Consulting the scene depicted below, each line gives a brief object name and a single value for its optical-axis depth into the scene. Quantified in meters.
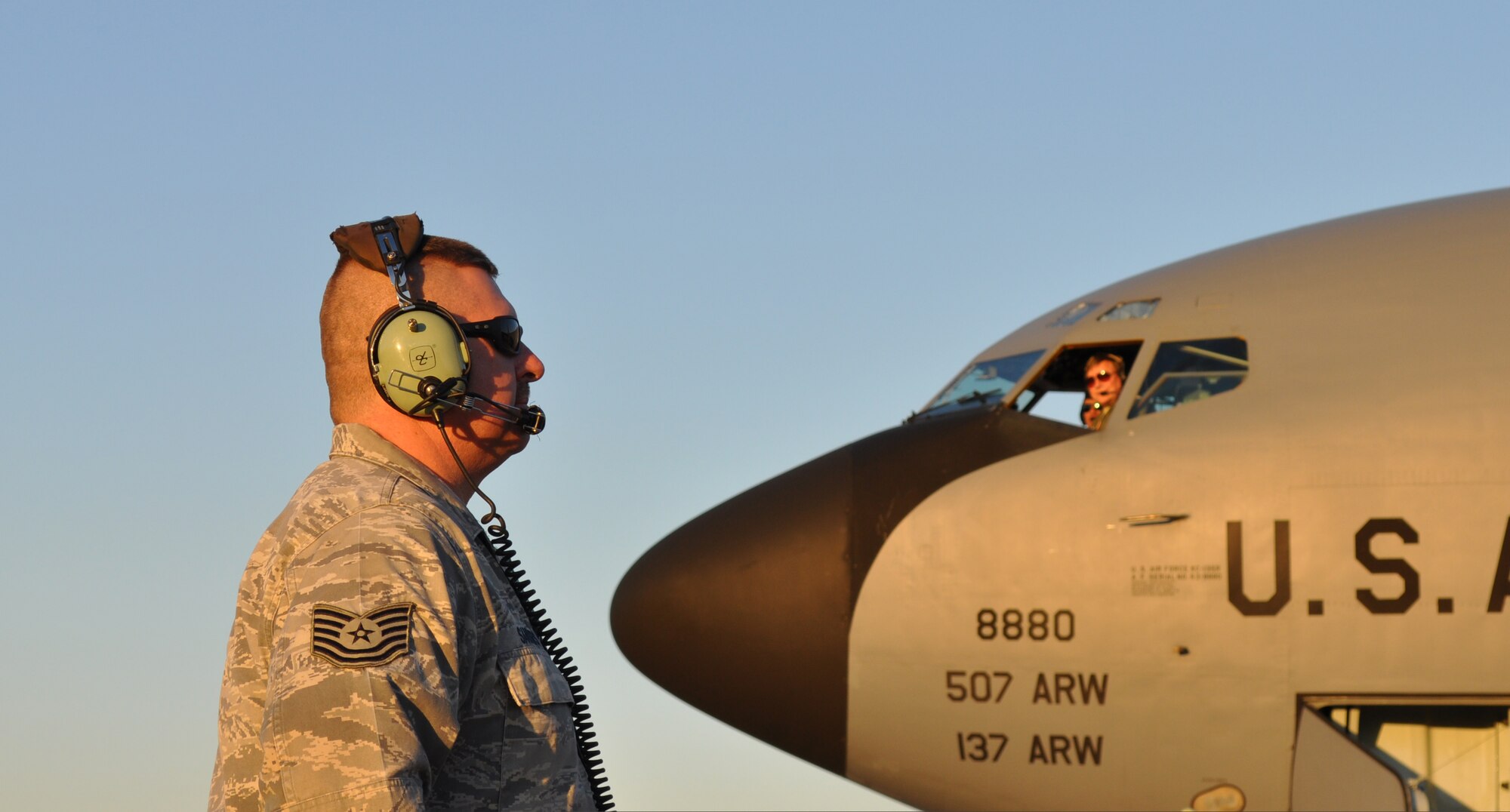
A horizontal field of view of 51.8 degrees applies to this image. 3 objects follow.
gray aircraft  8.06
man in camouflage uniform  3.22
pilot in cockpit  9.02
